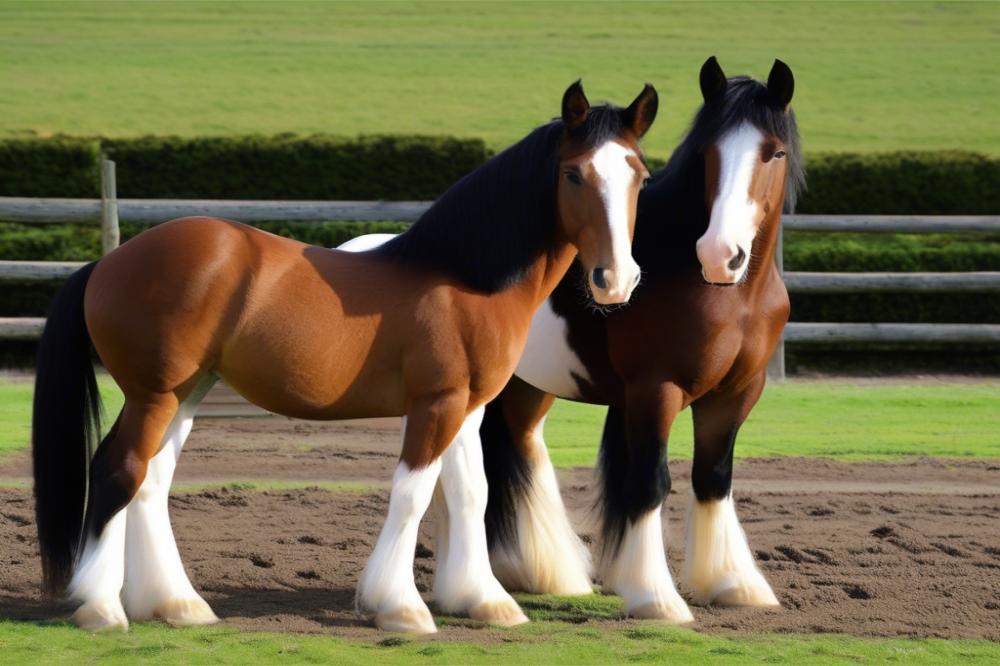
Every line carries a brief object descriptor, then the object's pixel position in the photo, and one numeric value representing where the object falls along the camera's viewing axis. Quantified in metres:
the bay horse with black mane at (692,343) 9.86
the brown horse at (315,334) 8.90
